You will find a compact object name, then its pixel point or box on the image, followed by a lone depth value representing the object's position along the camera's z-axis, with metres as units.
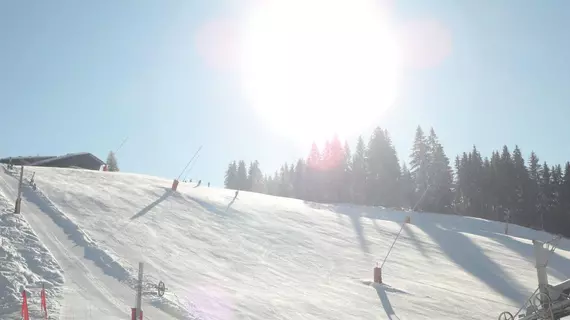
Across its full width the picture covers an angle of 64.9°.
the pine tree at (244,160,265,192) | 102.06
